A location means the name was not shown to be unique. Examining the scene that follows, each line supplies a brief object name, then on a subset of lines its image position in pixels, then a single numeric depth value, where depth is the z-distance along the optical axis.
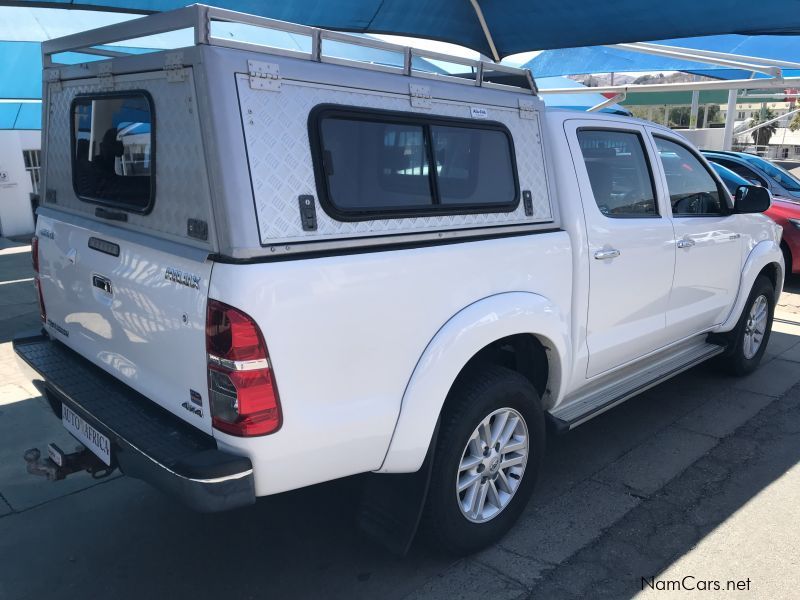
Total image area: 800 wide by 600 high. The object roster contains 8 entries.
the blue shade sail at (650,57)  9.12
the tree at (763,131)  46.15
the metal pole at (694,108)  24.61
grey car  9.42
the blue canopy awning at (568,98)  13.78
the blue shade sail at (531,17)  5.96
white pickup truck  2.20
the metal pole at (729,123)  16.56
